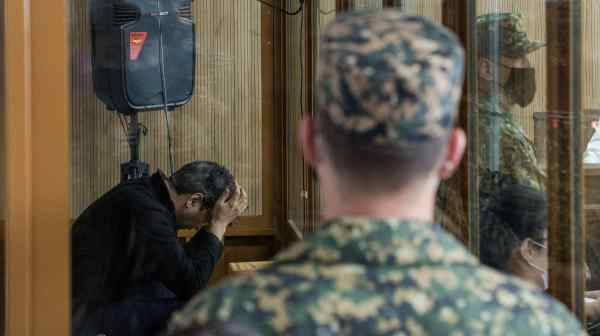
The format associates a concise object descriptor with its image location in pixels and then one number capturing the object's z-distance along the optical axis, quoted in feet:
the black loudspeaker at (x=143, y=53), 8.72
